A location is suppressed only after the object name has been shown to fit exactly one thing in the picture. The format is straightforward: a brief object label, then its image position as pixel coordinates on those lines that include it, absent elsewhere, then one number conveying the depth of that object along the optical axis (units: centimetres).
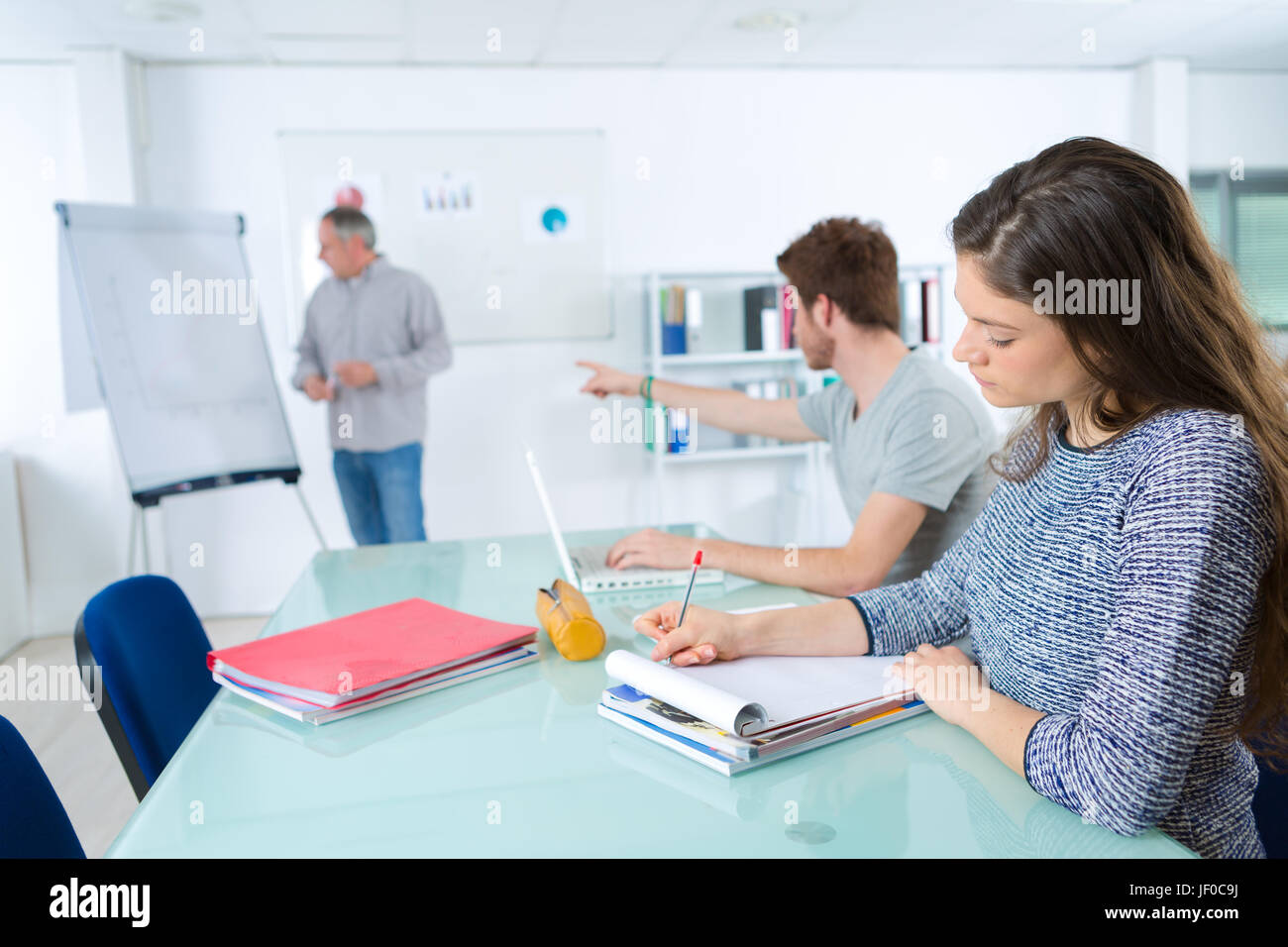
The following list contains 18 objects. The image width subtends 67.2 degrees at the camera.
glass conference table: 85
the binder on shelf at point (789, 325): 437
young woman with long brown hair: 86
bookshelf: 438
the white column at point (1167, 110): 469
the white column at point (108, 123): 391
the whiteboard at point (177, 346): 308
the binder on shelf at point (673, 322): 436
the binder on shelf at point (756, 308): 438
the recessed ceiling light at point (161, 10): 340
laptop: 175
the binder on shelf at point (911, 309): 448
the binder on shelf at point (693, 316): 434
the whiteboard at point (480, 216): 422
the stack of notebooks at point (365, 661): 118
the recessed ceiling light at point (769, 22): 377
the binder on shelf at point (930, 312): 452
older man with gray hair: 370
